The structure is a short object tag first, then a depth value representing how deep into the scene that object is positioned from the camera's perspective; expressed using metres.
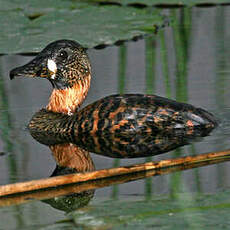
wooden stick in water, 10.37
